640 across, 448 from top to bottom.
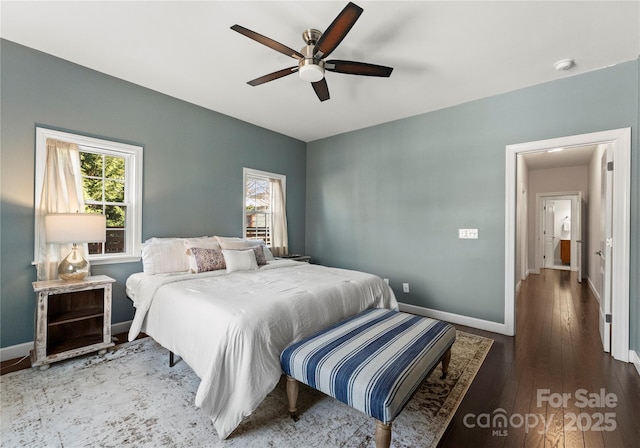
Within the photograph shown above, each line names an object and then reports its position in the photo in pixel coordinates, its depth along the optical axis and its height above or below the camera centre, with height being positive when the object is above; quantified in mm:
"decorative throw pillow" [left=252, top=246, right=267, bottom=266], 3584 -403
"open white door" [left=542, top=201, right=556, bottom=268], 8102 -239
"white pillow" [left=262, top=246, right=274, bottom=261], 3828 -409
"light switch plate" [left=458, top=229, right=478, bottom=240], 3525 -94
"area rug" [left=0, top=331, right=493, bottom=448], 1642 -1250
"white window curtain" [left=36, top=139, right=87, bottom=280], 2682 +293
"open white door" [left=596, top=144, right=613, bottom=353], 2740 -226
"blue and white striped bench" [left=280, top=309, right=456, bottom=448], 1420 -796
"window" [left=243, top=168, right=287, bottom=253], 4623 +305
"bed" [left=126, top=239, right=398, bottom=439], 1692 -665
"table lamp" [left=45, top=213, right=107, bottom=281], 2473 -92
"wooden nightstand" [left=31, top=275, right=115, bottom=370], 2367 -854
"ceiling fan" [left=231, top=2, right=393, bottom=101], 1841 +1272
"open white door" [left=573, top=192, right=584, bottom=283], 6565 -84
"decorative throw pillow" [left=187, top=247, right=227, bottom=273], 3078 -394
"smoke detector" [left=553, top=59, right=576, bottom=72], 2645 +1558
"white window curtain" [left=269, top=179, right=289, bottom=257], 4926 +69
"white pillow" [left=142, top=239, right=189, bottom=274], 2994 -366
